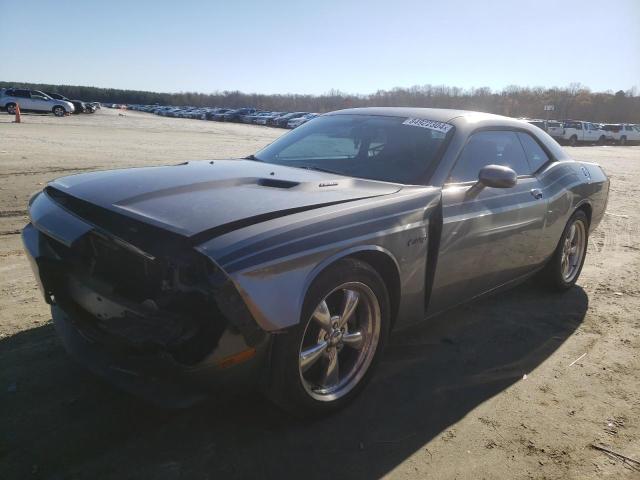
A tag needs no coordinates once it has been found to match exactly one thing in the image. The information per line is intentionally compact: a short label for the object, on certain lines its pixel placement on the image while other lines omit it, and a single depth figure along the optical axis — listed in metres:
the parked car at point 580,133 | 37.94
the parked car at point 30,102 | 35.38
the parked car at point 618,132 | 41.44
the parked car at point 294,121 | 46.63
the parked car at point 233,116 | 59.33
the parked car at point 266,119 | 51.61
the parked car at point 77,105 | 40.31
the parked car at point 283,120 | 48.03
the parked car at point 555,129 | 37.88
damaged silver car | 2.07
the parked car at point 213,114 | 61.61
